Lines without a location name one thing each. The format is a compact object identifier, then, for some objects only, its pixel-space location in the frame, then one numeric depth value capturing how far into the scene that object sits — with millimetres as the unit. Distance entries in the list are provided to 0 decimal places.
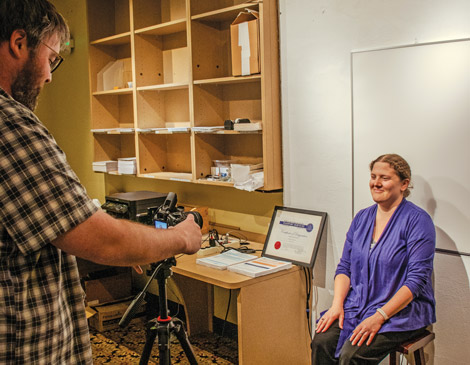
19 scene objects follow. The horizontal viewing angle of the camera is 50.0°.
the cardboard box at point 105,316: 3857
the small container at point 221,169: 3398
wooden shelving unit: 3092
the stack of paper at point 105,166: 4336
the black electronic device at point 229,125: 3168
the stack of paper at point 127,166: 4070
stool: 2246
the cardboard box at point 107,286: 4012
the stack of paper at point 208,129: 3266
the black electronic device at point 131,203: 3559
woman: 2256
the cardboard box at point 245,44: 2984
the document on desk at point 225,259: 2879
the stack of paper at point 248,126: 3039
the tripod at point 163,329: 2361
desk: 2686
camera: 2266
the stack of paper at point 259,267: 2738
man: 1050
